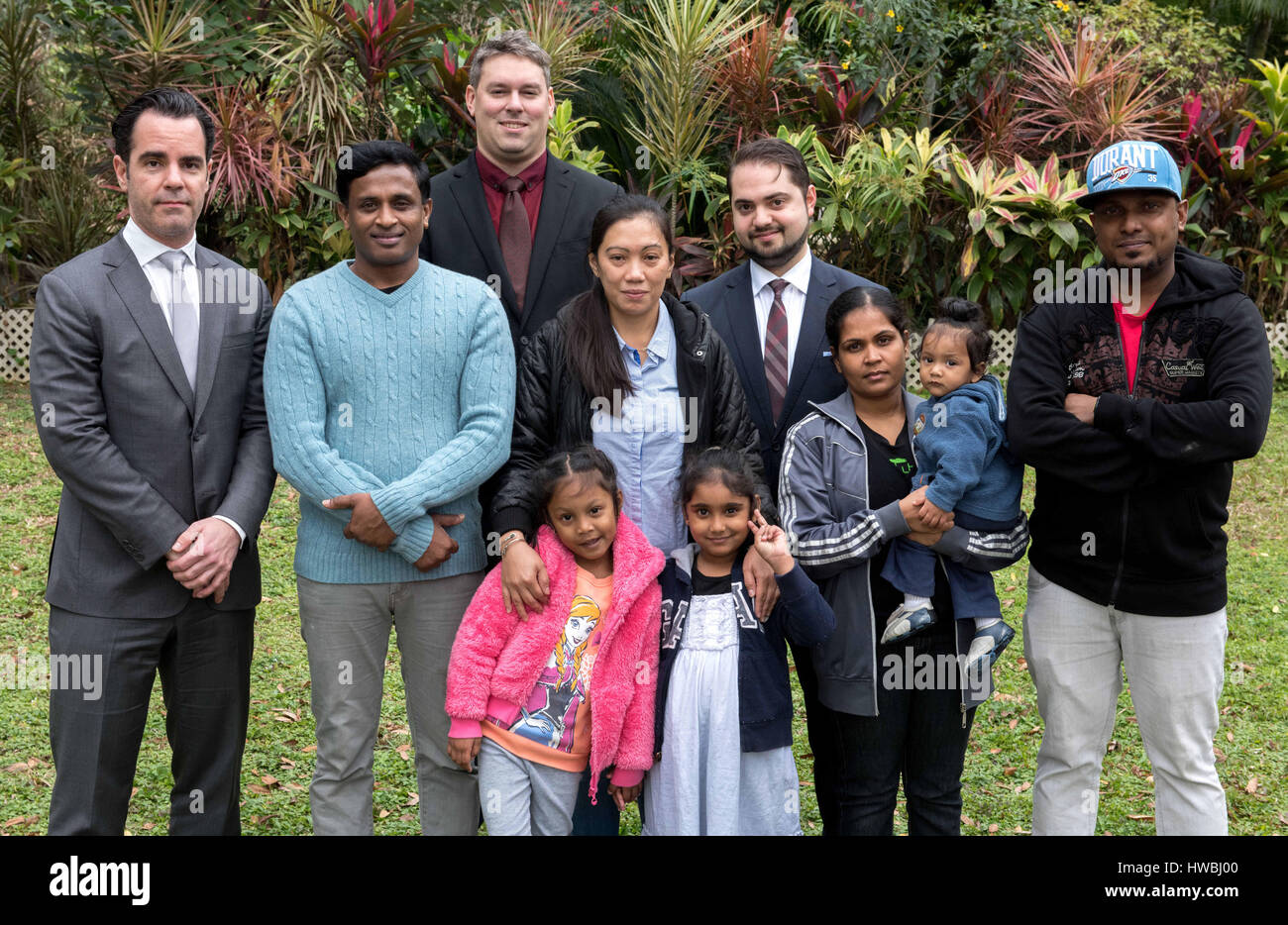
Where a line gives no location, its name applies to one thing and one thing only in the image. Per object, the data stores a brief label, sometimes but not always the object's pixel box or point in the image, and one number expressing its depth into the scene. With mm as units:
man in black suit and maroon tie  4094
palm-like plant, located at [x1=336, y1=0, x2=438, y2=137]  9359
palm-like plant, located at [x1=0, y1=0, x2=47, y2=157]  10516
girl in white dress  3344
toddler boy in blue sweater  3391
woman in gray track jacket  3426
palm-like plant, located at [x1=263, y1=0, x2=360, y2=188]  9414
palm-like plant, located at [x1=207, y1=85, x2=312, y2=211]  9141
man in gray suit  3354
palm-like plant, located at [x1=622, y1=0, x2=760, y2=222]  9344
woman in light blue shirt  3508
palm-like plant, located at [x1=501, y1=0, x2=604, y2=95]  9609
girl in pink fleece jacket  3330
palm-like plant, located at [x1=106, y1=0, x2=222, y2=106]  9719
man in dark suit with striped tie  3893
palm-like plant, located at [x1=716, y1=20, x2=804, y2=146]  9562
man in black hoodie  3328
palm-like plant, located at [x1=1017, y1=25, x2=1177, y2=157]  9571
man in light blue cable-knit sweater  3420
